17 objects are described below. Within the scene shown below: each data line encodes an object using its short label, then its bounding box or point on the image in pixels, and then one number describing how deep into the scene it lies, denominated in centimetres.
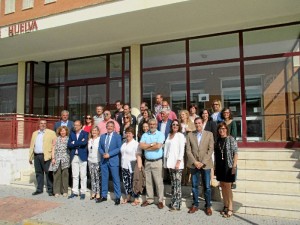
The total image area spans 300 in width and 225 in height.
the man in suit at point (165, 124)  671
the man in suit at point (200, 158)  570
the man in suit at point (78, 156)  722
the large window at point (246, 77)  889
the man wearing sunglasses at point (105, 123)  736
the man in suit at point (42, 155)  771
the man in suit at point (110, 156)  668
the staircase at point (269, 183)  562
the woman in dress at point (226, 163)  548
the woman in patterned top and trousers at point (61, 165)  743
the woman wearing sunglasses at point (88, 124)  764
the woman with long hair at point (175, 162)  595
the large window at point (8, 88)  1338
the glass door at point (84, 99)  1194
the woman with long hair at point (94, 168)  695
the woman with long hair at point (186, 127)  649
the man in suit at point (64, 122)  821
